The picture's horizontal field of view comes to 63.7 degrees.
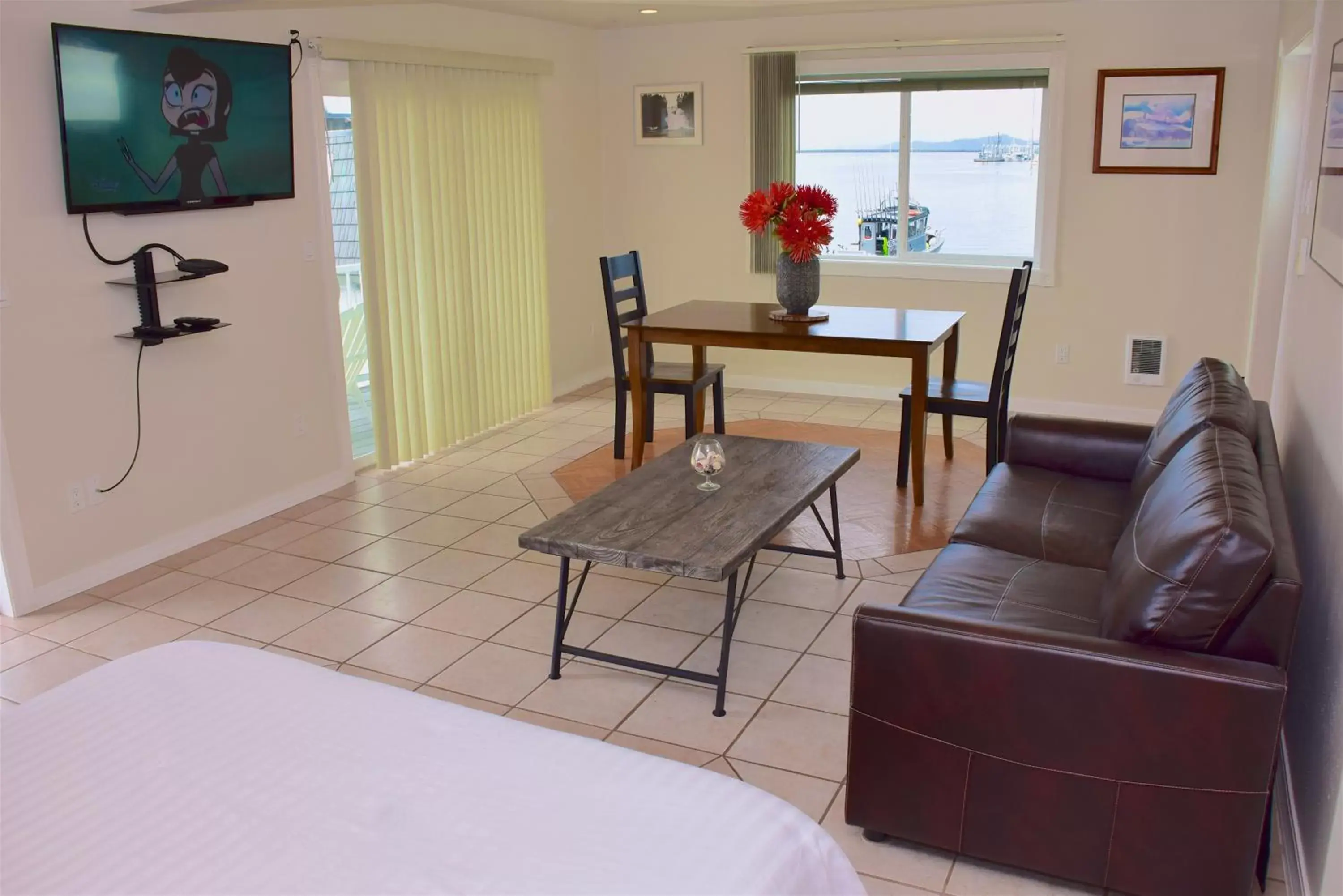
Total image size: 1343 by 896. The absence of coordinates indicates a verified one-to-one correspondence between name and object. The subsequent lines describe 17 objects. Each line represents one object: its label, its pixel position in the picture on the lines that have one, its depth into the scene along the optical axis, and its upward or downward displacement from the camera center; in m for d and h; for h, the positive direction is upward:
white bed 1.44 -0.85
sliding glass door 5.03 -0.29
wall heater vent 5.91 -0.85
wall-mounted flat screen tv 3.68 +0.32
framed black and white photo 6.75 +0.55
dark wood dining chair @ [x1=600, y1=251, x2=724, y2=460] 5.13 -0.80
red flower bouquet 4.83 -0.04
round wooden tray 5.02 -0.52
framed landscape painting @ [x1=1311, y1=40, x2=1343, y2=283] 2.61 +0.02
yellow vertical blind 5.18 -0.21
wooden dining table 4.61 -0.56
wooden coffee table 2.92 -0.90
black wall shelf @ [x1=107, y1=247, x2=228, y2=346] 3.98 -0.31
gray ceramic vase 5.01 -0.36
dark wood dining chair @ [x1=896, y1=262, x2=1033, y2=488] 4.59 -0.83
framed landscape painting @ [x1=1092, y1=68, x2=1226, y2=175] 5.52 +0.41
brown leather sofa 2.04 -0.99
